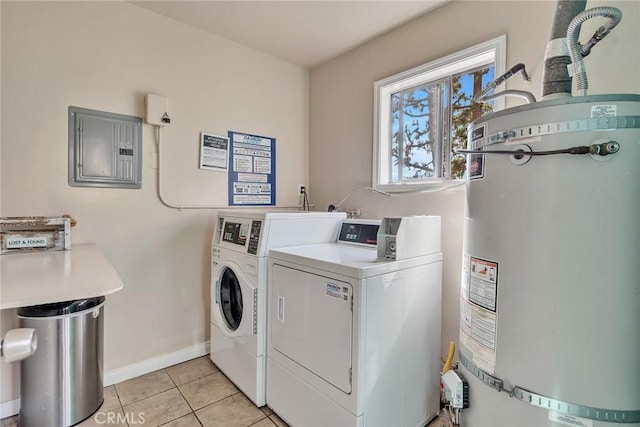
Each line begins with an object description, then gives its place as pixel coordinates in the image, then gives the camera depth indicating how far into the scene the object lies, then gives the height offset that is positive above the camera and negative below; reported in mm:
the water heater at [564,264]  806 -149
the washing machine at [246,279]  1848 -474
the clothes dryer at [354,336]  1371 -635
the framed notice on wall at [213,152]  2459 +436
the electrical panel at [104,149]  1948 +361
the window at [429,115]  1983 +676
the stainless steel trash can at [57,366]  1591 -858
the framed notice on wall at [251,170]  2645 +321
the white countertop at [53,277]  1021 -296
